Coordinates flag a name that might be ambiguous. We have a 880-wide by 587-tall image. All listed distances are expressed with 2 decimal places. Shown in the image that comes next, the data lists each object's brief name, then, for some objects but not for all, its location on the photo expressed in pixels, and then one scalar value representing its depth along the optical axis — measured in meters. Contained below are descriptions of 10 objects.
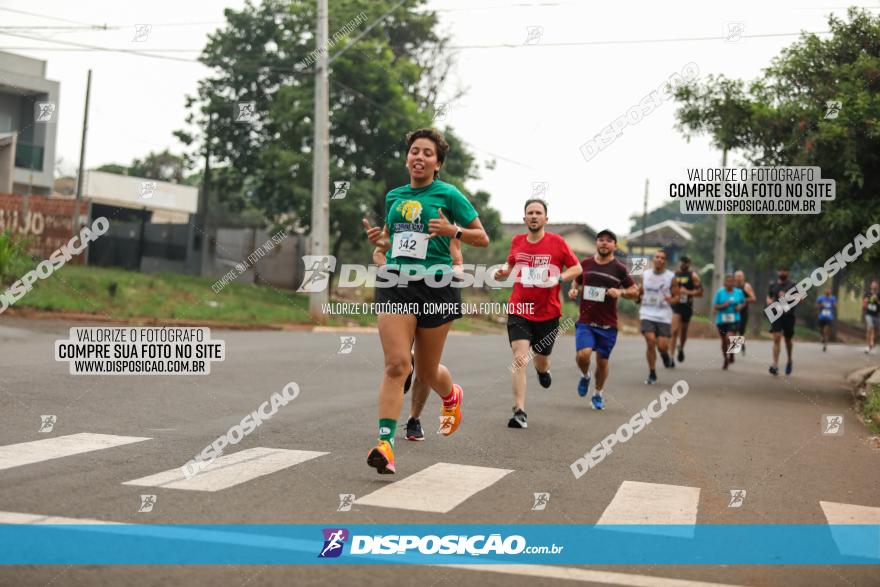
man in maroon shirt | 11.77
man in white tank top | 15.48
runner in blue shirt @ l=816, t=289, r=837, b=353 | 30.90
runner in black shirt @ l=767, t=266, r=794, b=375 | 17.91
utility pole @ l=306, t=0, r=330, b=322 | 24.30
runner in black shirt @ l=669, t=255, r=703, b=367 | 17.97
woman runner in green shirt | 6.57
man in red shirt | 9.99
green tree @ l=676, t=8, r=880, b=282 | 13.77
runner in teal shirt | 19.19
